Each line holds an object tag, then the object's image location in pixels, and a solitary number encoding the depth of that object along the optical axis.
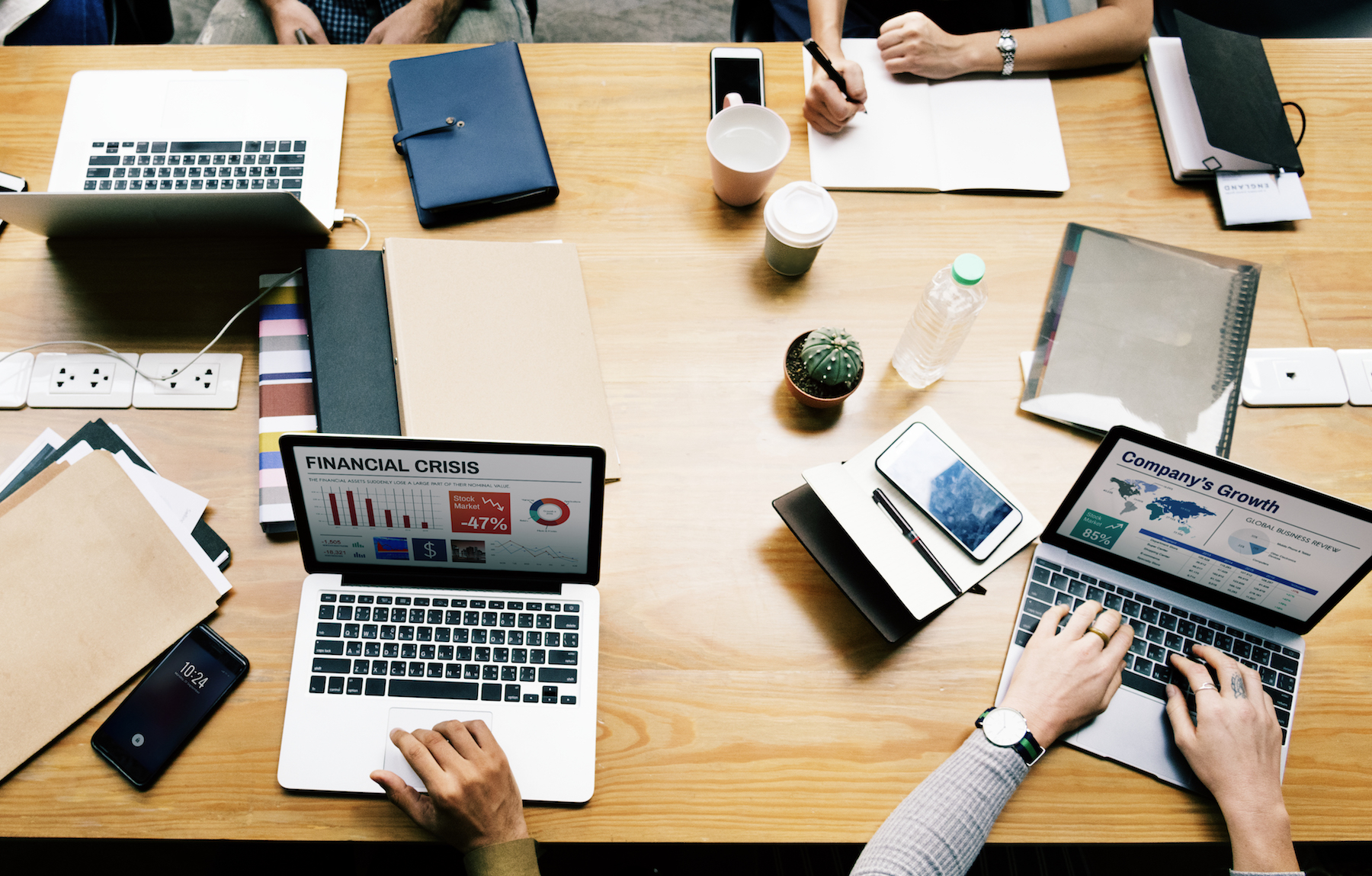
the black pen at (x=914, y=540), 0.93
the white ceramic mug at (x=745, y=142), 1.14
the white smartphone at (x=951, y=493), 0.96
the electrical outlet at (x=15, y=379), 1.02
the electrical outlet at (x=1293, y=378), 1.10
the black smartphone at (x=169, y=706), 0.87
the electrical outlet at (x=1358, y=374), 1.11
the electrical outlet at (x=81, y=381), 1.03
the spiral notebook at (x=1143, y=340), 1.08
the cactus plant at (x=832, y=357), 1.00
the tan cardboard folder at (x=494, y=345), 0.99
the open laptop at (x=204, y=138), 1.14
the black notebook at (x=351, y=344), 0.98
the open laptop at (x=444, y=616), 0.84
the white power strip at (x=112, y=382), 1.03
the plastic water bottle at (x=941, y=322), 0.94
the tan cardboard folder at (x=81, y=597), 0.88
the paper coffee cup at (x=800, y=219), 1.06
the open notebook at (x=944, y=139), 1.20
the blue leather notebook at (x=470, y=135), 1.13
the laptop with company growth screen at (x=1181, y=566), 0.86
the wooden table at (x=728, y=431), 0.90
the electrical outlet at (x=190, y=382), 1.03
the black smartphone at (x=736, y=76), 1.24
